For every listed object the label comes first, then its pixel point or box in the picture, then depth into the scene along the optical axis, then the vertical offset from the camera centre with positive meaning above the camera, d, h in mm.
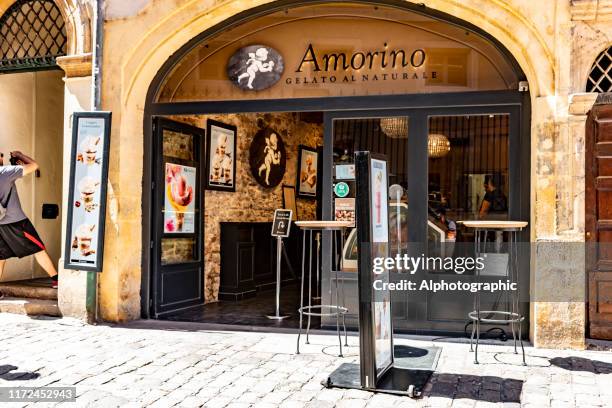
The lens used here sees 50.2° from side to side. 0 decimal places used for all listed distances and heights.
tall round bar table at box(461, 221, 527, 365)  5484 -378
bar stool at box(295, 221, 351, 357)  5656 -275
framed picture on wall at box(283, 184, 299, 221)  10859 +261
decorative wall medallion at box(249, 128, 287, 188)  9805 +888
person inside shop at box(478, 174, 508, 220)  6496 +172
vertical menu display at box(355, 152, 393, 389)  4508 -294
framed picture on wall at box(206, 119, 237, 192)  8672 +792
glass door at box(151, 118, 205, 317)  7680 -51
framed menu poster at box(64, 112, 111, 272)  7094 +266
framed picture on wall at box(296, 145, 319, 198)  11281 +756
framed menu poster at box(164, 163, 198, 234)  7891 +192
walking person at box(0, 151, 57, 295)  7848 -248
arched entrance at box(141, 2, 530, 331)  6559 +1262
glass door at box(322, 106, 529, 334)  6508 +303
